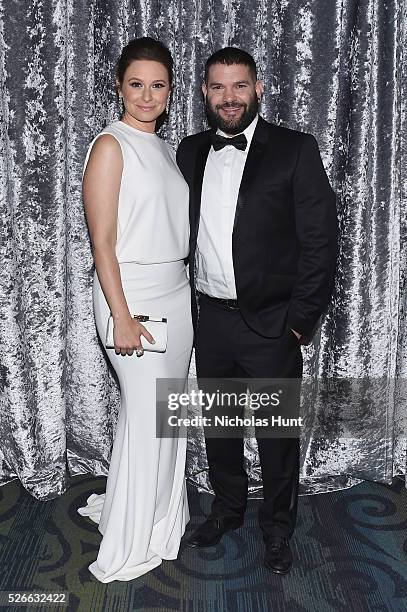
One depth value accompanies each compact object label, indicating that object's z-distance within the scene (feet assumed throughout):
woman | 8.14
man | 8.55
